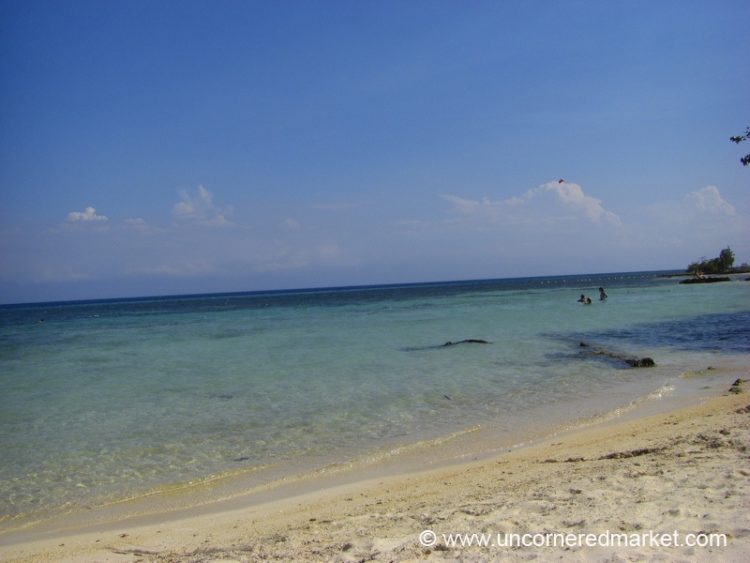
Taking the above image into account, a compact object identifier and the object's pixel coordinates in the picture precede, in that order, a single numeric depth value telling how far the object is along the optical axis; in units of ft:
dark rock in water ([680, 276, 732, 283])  200.98
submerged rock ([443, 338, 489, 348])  64.61
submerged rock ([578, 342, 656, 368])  44.09
